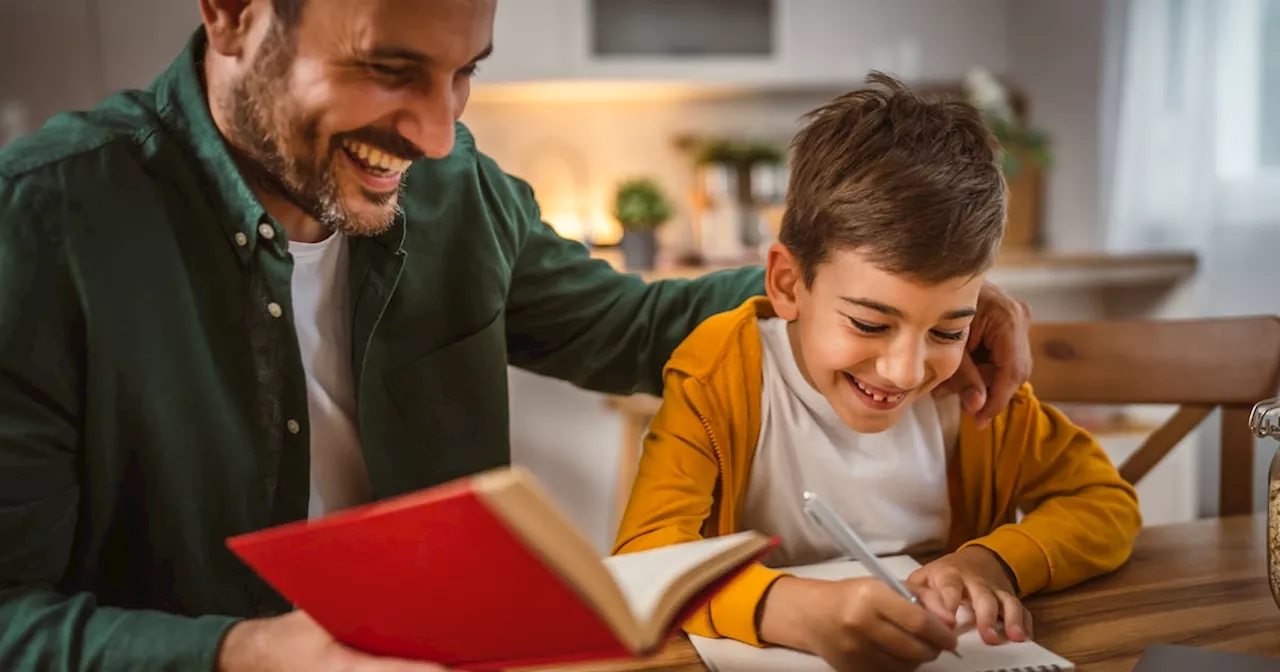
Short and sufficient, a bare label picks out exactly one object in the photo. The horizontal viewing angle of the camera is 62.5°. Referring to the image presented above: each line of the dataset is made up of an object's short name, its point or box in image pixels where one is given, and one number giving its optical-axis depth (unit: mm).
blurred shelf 2461
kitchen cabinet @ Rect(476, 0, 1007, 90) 3066
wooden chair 1173
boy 862
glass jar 760
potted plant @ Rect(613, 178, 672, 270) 2787
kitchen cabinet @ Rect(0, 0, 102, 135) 2947
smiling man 784
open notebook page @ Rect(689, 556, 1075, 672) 713
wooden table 760
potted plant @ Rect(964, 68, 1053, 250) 2820
